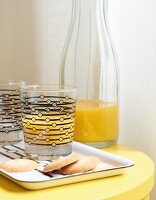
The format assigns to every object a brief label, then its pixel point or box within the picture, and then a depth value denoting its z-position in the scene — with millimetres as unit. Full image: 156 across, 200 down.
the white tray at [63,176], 706
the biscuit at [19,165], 750
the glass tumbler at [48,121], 809
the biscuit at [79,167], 739
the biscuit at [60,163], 735
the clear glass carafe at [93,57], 969
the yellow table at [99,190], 694
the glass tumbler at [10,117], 908
